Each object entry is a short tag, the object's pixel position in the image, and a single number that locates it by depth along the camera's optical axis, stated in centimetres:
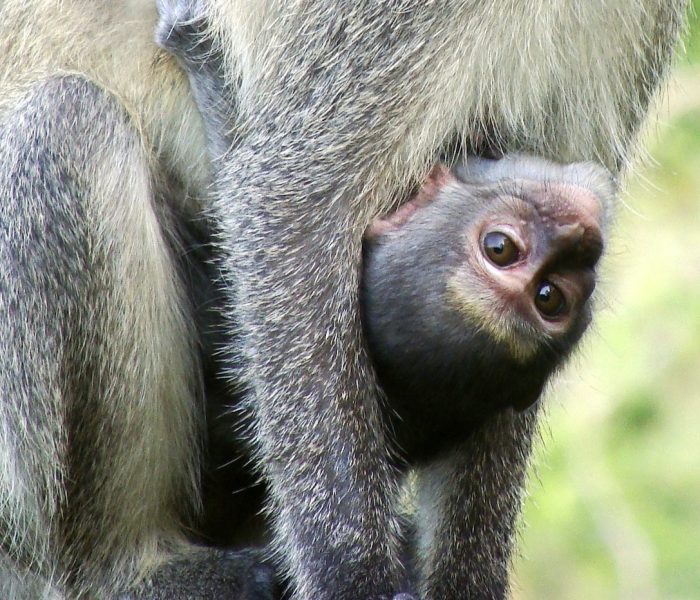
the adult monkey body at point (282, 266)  914
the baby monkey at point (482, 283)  898
